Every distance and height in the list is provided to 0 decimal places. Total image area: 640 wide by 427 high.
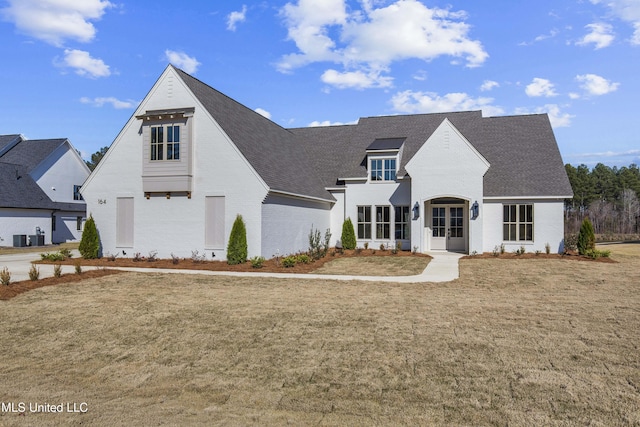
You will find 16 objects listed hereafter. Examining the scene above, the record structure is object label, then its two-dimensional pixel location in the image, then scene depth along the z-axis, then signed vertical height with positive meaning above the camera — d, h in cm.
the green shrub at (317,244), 2032 -104
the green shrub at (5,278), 1237 -146
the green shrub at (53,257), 1912 -136
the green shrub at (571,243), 2272 -96
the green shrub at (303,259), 1792 -137
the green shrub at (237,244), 1773 -76
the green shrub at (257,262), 1690 -141
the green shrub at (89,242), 1964 -75
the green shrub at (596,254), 1993 -133
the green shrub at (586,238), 2095 -66
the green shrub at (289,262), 1706 -142
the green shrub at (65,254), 1999 -129
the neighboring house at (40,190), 3111 +264
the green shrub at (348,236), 2447 -63
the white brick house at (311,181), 1903 +205
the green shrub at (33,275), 1323 -146
